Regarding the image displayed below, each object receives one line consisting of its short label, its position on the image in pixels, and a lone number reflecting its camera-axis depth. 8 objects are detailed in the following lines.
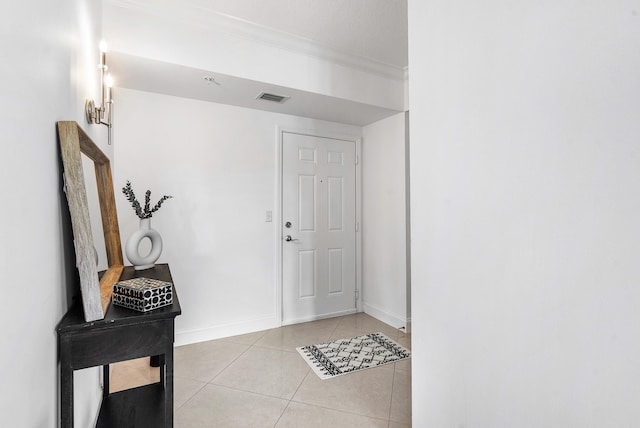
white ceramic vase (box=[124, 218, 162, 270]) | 1.84
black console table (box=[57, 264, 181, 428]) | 1.02
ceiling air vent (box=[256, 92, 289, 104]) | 2.83
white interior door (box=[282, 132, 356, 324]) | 3.42
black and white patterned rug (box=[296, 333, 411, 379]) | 2.48
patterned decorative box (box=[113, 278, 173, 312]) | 1.16
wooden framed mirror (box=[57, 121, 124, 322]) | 1.03
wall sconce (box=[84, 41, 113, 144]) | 1.56
